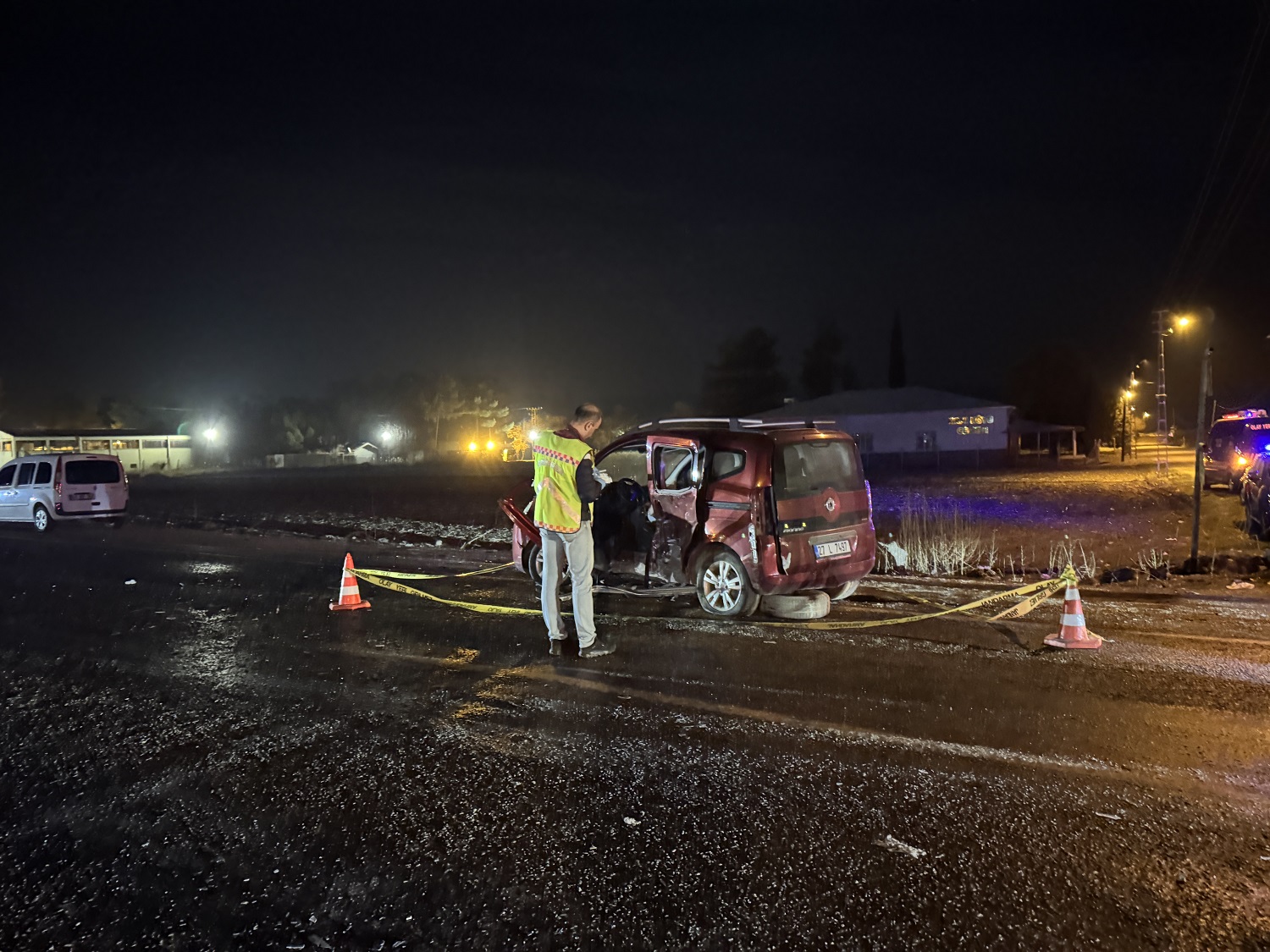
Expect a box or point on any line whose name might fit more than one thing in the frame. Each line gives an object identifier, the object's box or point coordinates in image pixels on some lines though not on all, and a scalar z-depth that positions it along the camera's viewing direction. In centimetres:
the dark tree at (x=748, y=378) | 8369
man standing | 636
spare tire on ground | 784
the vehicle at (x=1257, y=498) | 1311
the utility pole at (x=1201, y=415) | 1053
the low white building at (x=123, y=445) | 7050
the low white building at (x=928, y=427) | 5162
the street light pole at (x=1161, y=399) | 3203
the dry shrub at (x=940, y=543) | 1112
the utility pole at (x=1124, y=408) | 4906
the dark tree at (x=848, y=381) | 9031
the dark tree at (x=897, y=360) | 10494
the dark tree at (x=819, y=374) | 8962
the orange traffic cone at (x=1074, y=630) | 659
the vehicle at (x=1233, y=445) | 1997
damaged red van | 740
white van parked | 1811
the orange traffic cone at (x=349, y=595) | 877
